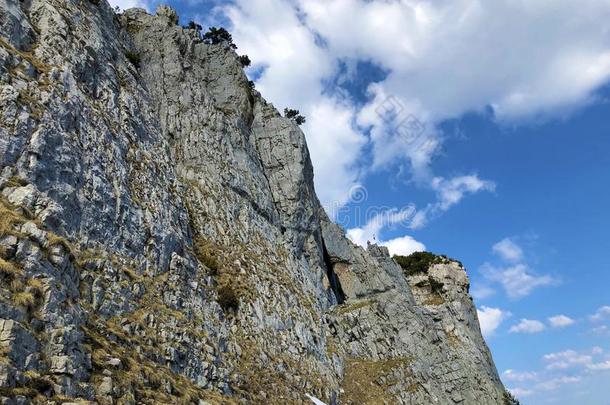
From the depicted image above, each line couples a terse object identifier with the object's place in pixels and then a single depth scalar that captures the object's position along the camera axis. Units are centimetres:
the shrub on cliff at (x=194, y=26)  7838
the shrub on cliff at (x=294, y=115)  8012
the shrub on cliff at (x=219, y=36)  7919
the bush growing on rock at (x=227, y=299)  3462
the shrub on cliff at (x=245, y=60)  7769
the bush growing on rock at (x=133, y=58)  5063
